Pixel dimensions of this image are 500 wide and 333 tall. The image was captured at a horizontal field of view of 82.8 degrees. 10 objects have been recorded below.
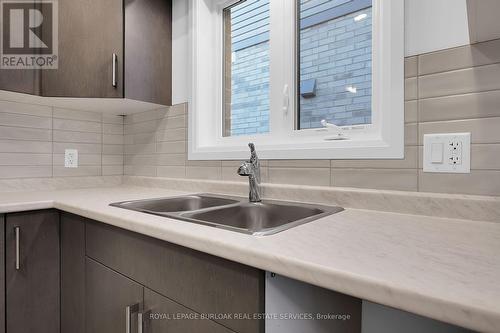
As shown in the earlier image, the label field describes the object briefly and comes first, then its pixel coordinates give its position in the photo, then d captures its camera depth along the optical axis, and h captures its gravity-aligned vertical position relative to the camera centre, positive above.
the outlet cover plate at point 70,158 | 1.76 +0.05
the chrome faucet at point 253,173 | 1.21 -0.03
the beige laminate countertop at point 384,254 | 0.39 -0.17
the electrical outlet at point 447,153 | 0.85 +0.04
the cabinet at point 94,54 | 1.43 +0.58
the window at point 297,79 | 1.02 +0.41
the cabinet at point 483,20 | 0.62 +0.36
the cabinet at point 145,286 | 0.63 -0.34
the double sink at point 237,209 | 1.03 -0.18
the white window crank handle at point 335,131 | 1.19 +0.15
